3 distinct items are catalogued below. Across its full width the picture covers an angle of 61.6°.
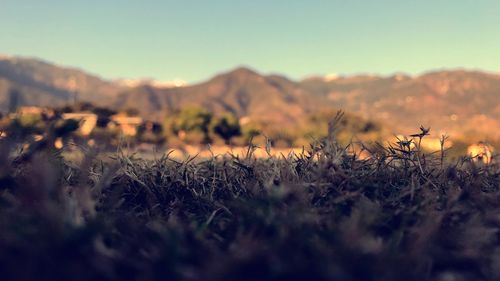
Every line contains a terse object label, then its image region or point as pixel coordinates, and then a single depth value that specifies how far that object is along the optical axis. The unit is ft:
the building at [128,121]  238.48
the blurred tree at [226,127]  252.01
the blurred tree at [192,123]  244.01
